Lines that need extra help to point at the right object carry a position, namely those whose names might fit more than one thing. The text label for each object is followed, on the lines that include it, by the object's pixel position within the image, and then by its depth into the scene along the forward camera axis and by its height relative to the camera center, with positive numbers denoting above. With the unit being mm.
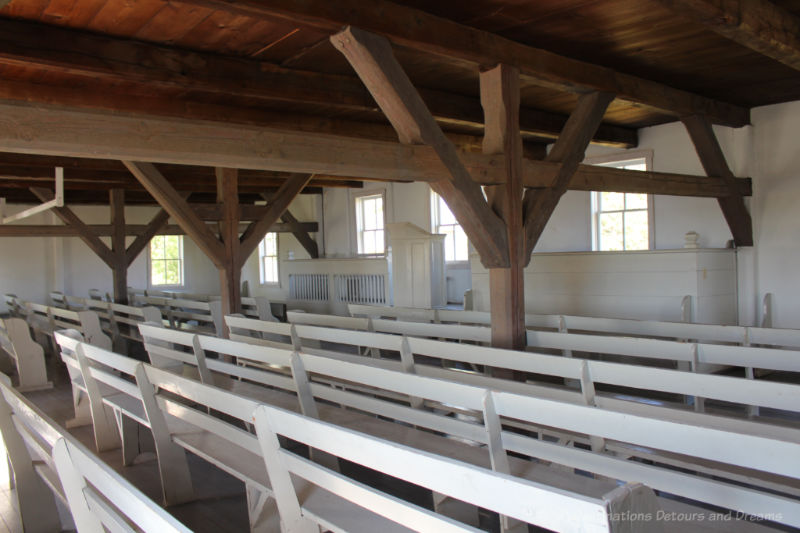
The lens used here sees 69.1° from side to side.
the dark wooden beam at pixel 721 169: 6105 +986
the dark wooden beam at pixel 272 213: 6754 +683
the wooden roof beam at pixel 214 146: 2479 +638
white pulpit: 8508 +5
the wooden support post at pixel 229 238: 6483 +374
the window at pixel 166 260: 15023 +332
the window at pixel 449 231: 10258 +616
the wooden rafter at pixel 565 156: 4531 +856
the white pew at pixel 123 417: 2908 -805
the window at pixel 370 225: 11883 +890
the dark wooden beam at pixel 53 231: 9891 +785
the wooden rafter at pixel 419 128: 3463 +886
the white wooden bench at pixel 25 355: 5633 -776
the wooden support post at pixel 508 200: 4203 +476
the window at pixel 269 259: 14688 +281
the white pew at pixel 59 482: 1283 -586
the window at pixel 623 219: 7867 +584
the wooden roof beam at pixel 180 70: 3676 +1490
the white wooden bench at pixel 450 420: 2096 -655
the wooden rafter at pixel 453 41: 3184 +1459
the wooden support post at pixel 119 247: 9961 +467
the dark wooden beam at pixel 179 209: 5762 +660
